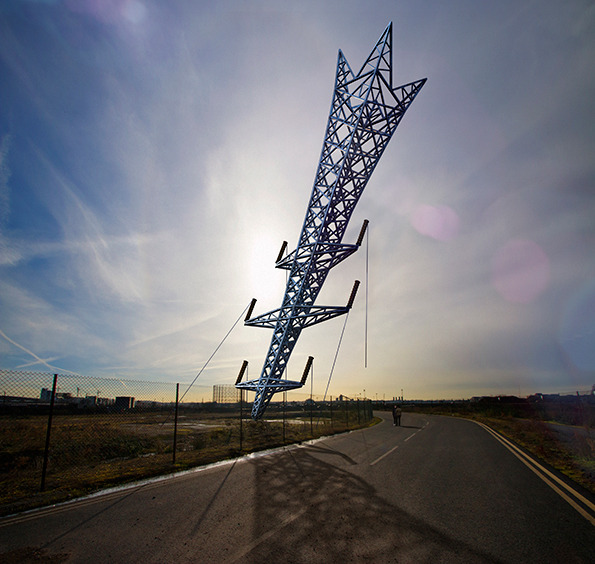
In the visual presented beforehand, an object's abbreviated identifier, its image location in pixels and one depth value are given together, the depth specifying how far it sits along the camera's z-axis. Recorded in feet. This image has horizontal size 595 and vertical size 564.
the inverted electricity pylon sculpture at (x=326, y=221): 66.08
